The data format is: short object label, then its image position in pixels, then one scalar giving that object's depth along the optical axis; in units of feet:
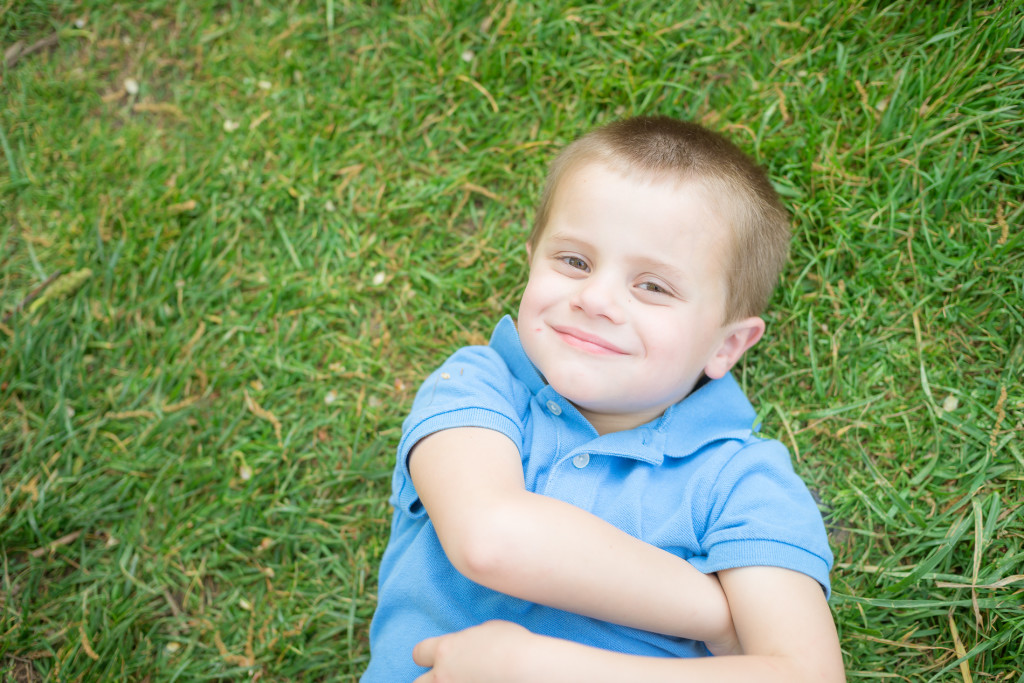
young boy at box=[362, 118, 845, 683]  3.94
